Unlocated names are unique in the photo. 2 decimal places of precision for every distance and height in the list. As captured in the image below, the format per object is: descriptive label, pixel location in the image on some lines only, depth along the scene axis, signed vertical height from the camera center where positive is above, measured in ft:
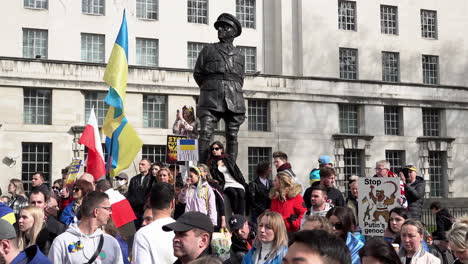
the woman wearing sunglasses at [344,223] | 24.12 -2.84
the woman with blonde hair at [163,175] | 38.70 -1.55
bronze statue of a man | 48.29 +4.82
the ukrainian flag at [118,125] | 47.01 +1.82
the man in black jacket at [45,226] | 27.20 -3.50
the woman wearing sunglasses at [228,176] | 40.63 -1.76
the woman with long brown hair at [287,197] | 33.27 -2.52
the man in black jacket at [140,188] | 41.61 -2.56
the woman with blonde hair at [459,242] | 22.75 -3.36
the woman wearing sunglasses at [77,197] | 32.89 -2.39
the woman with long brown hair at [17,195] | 41.32 -2.97
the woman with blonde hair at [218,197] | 36.20 -2.74
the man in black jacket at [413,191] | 43.96 -3.00
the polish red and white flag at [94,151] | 45.39 -0.08
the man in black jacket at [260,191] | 40.86 -2.69
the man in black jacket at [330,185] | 36.96 -2.15
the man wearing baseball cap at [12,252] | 19.38 -3.04
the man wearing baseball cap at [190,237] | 18.69 -2.54
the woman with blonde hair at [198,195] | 35.06 -2.55
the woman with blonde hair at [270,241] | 22.22 -3.20
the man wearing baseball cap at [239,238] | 28.84 -4.02
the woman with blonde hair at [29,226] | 24.80 -2.89
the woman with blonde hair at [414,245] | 24.75 -3.76
